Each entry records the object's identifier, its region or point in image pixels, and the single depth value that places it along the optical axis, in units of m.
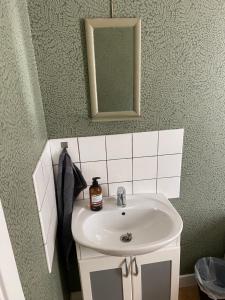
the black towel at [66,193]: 1.33
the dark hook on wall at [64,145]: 1.36
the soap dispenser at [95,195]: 1.36
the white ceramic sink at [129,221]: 1.30
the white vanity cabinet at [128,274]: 1.29
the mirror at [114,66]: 1.18
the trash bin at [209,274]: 1.54
